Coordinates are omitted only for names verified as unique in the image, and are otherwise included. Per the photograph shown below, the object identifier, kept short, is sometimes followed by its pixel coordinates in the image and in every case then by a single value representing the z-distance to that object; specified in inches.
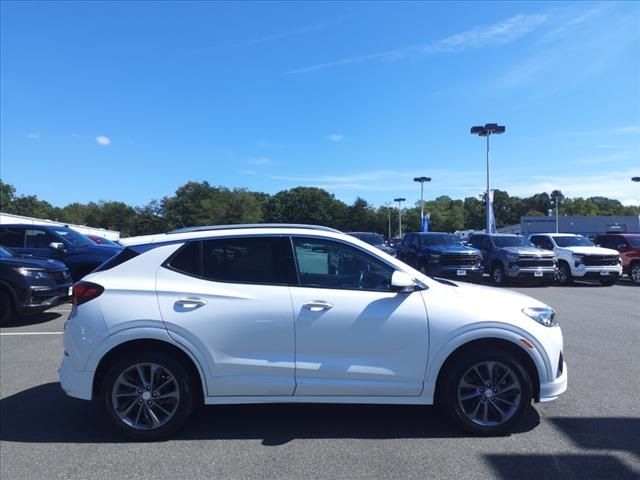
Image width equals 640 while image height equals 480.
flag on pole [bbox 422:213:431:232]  1726.1
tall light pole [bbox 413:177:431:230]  2135.8
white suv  164.9
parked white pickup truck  686.5
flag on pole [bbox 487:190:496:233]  1302.9
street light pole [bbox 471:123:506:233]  1214.3
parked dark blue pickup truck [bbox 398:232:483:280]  665.0
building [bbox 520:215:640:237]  2978.1
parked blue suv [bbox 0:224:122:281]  496.7
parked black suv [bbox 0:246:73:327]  360.2
